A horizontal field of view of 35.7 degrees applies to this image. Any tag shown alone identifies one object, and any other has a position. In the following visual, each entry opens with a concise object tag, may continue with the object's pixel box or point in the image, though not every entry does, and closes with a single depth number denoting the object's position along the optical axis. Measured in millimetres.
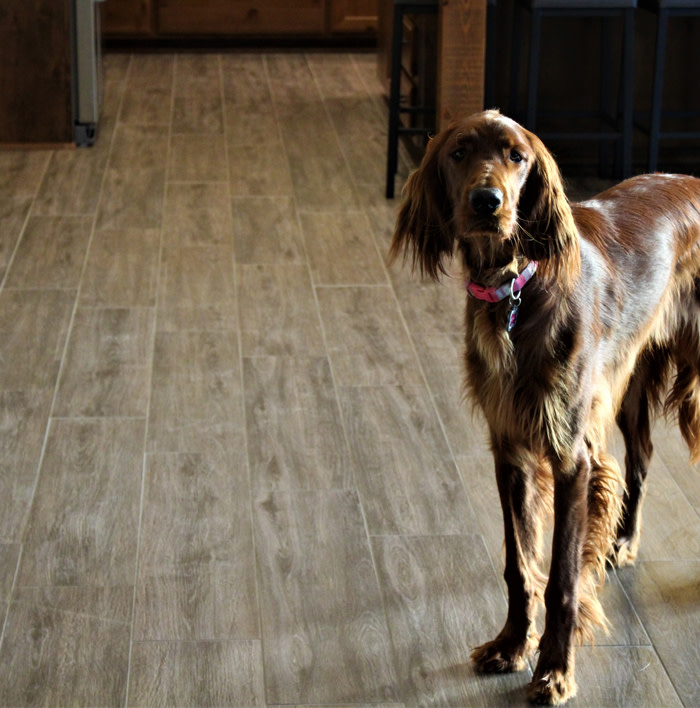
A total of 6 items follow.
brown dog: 1551
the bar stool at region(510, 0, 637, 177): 3875
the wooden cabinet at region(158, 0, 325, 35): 6684
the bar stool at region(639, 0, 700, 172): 3889
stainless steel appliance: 4516
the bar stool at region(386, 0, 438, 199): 3936
